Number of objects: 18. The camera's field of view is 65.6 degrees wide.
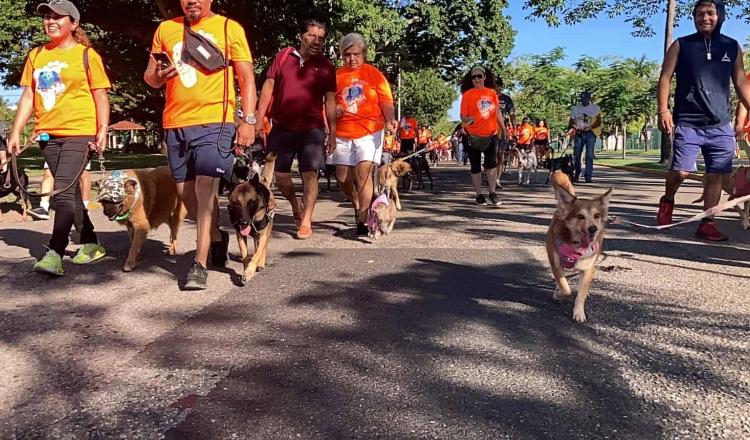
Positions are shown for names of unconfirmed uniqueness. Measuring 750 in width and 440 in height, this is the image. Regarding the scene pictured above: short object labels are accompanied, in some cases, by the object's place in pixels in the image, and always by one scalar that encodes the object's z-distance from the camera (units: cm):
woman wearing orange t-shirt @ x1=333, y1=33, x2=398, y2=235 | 646
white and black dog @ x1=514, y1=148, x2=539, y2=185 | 1477
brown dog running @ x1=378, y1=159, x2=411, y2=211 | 768
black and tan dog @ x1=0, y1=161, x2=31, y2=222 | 821
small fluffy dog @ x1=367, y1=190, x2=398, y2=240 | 626
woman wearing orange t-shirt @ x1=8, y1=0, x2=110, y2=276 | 462
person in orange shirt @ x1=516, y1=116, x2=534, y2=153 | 1618
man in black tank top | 595
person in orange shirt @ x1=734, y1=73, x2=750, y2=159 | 647
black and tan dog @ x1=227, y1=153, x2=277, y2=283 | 455
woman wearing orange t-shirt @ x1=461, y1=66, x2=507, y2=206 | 948
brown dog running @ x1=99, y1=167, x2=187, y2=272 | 485
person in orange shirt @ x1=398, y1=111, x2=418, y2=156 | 1655
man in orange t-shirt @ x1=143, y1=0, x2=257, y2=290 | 424
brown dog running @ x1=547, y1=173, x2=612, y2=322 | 356
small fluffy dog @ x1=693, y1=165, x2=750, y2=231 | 610
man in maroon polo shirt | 600
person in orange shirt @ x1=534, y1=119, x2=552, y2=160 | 1767
